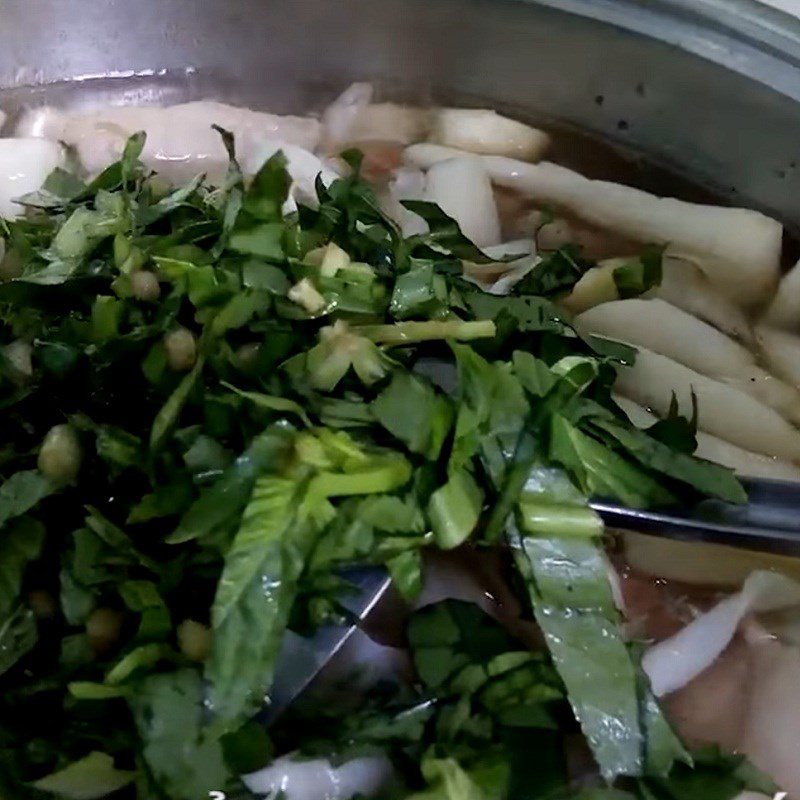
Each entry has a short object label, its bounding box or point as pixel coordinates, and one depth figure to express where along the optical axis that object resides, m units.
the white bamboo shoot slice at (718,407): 0.24
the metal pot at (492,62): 0.27
